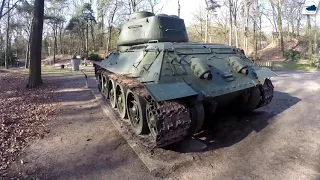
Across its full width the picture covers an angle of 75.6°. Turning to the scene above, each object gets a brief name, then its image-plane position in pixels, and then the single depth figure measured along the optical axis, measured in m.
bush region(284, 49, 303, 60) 22.05
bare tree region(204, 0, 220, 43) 23.44
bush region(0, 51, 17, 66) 27.13
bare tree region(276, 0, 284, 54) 24.24
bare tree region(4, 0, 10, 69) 20.71
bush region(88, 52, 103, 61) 19.94
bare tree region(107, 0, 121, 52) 27.06
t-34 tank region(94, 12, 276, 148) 3.26
